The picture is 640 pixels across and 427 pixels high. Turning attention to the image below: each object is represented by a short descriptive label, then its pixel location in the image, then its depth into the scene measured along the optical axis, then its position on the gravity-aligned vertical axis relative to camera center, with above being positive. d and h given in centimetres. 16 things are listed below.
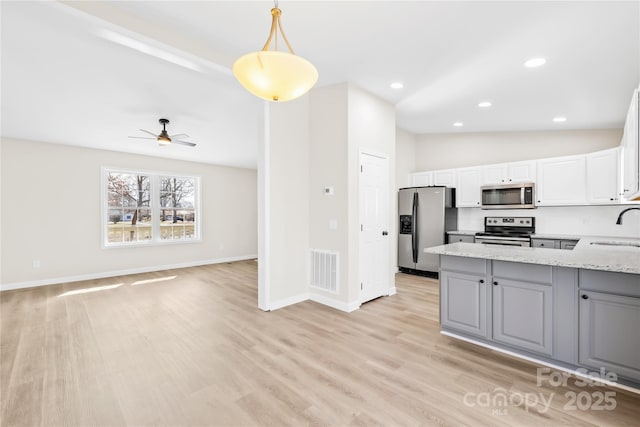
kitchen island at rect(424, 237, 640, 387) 196 -75
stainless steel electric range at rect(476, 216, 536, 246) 463 -35
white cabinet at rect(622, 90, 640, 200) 213 +49
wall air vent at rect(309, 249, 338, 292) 378 -82
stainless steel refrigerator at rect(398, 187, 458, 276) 527 -22
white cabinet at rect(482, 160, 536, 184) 478 +70
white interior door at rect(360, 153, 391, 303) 387 -22
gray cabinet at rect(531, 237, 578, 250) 419 -49
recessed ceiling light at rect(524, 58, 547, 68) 286 +156
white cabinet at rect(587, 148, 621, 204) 399 +51
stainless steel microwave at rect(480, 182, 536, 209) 471 +27
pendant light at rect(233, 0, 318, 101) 152 +79
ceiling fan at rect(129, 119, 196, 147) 429 +116
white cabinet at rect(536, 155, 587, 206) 433 +48
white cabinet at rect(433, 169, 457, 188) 558 +70
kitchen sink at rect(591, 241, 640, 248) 312 -37
